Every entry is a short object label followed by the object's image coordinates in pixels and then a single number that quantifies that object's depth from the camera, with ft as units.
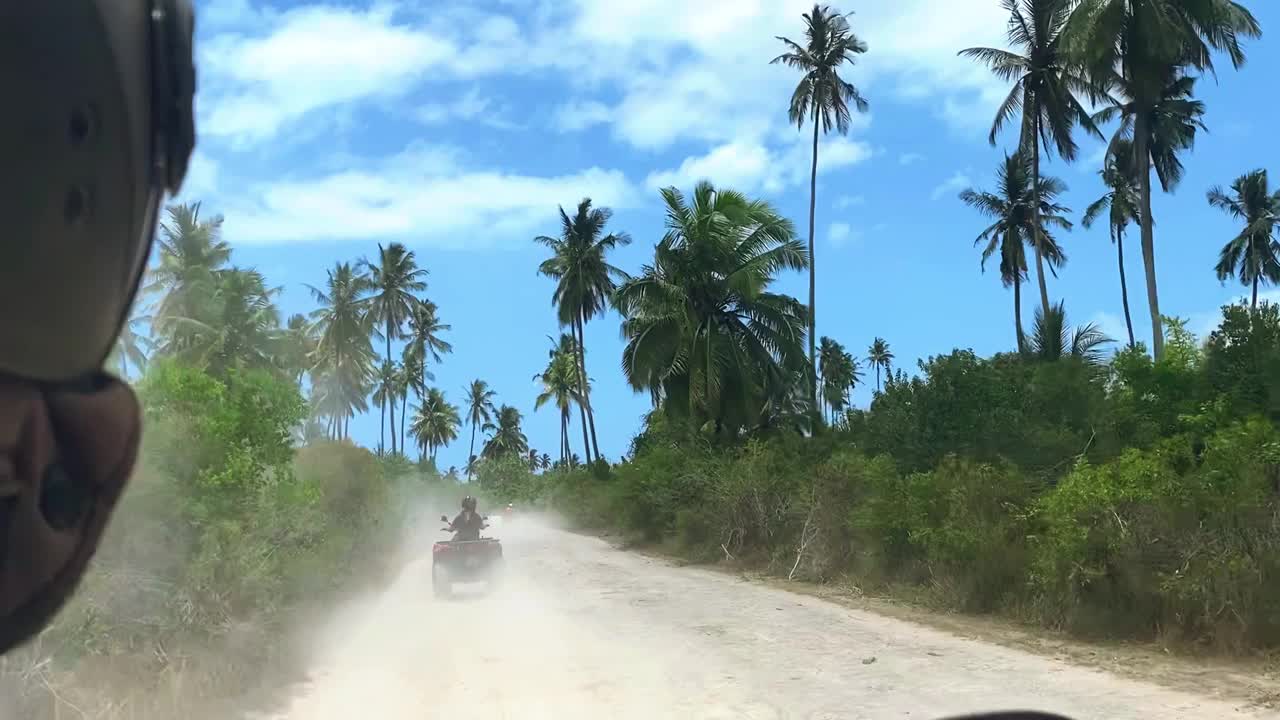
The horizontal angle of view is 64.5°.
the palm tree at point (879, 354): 389.60
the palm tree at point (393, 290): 205.77
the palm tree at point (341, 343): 198.59
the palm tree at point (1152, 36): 87.81
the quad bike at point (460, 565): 60.34
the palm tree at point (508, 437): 383.65
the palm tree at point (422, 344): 231.50
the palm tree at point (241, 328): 72.28
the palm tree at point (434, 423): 326.85
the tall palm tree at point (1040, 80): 113.70
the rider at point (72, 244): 3.76
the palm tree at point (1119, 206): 146.30
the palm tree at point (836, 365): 329.52
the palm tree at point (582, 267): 173.78
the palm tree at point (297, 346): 125.29
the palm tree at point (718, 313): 94.53
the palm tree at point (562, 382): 260.62
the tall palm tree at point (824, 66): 123.03
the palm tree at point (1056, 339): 102.01
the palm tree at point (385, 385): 213.46
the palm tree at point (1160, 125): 97.91
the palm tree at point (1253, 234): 184.55
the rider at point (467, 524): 63.46
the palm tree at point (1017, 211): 163.02
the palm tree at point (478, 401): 352.08
